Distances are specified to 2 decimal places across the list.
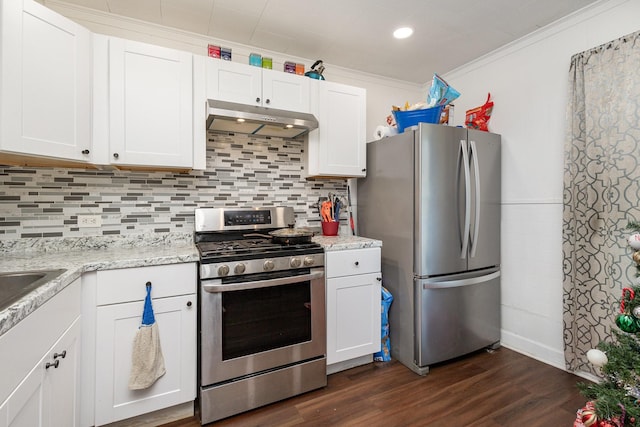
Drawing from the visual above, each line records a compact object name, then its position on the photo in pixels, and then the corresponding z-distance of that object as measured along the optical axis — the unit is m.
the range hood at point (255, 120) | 1.90
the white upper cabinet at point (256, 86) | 2.04
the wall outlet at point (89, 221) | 1.96
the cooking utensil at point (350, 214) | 2.84
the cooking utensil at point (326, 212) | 2.62
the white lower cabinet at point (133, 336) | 1.50
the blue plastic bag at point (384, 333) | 2.37
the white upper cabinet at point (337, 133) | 2.41
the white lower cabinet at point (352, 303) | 2.11
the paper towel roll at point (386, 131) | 2.55
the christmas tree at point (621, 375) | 1.21
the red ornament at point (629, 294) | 1.29
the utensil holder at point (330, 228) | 2.62
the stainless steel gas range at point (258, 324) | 1.69
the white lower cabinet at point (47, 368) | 0.84
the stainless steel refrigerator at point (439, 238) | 2.19
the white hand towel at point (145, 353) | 1.54
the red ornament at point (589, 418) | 1.27
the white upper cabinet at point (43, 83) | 1.37
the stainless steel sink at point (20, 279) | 1.24
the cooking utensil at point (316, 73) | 2.39
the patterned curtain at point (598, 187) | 1.85
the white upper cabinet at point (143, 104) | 1.76
